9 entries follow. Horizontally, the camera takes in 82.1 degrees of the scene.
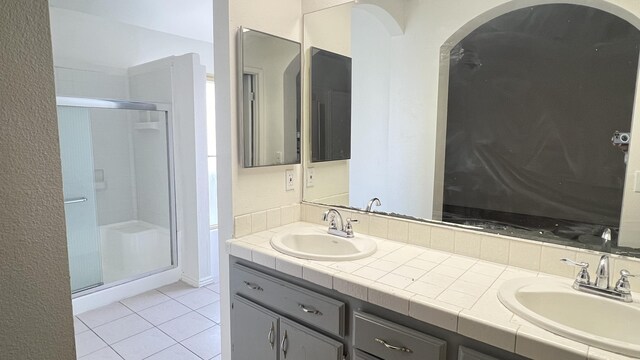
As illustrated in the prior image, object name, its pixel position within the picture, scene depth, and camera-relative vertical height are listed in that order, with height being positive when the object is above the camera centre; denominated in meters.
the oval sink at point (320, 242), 1.74 -0.49
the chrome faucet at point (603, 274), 1.20 -0.42
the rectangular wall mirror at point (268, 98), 1.83 +0.23
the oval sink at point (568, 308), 1.11 -0.52
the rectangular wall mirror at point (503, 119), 1.34 +0.11
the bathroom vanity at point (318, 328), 1.17 -0.68
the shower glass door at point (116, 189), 3.29 -0.47
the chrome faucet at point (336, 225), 1.86 -0.42
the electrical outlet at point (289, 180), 2.12 -0.22
